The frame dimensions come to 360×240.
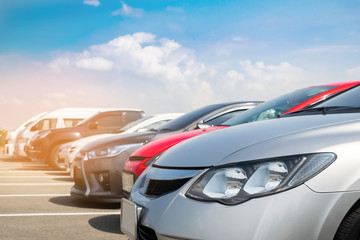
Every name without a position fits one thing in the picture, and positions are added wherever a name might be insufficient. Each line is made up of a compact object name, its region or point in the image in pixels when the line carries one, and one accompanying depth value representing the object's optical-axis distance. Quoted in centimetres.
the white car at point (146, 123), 909
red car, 489
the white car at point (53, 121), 1662
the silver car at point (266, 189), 208
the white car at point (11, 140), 1753
